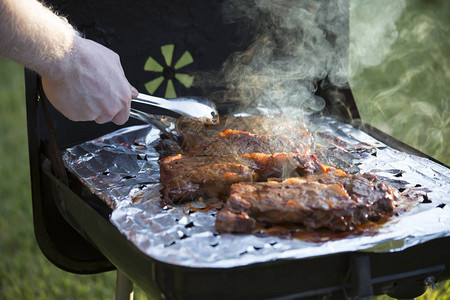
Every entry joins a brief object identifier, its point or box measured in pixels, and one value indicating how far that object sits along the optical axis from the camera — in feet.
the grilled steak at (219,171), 4.40
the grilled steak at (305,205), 4.16
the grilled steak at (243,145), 4.71
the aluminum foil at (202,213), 4.03
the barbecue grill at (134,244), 4.00
